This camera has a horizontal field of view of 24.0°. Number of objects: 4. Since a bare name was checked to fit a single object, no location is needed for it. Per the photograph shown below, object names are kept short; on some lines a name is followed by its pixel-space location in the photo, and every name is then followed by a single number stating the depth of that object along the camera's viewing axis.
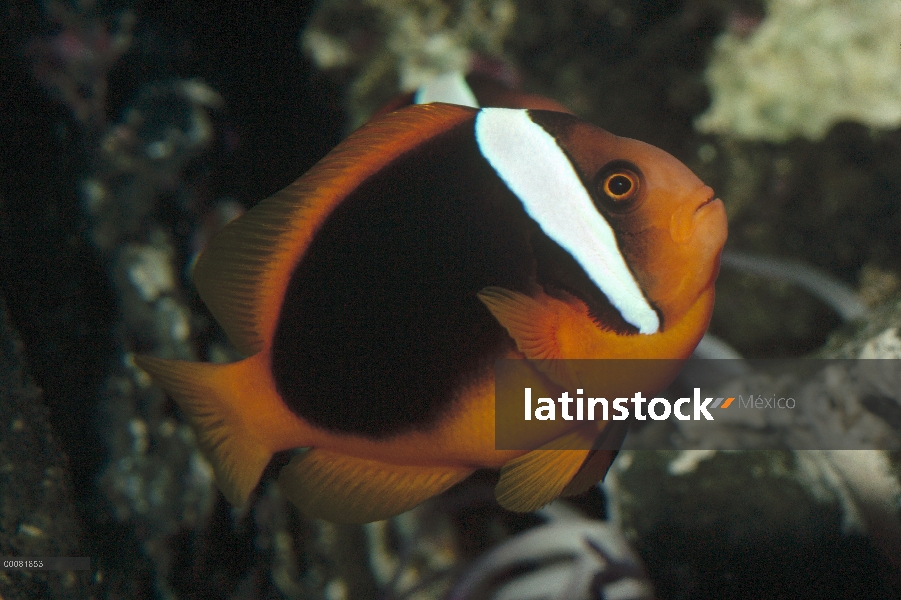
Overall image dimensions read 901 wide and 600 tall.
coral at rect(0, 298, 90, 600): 0.34
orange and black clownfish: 0.29
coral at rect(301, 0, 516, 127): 0.59
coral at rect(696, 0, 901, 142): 0.53
